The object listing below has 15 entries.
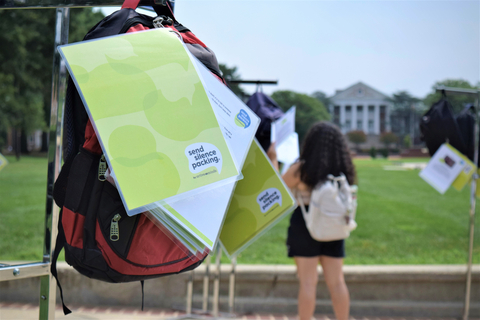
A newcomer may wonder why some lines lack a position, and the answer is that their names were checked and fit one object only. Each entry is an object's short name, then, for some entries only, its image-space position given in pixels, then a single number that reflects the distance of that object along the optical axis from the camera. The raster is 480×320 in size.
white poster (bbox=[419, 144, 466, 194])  3.87
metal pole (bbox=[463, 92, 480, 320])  3.93
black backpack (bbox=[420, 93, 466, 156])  3.97
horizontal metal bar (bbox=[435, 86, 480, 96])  4.03
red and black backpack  0.89
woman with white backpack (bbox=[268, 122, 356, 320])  3.11
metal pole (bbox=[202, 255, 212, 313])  3.82
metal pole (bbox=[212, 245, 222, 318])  3.68
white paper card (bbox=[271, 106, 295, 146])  3.20
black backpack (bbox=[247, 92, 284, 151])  2.90
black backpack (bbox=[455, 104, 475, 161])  4.14
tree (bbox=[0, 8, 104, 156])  13.18
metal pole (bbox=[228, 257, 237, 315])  3.74
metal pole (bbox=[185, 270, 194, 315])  3.76
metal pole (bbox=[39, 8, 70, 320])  1.18
